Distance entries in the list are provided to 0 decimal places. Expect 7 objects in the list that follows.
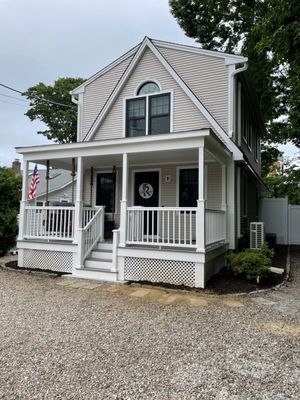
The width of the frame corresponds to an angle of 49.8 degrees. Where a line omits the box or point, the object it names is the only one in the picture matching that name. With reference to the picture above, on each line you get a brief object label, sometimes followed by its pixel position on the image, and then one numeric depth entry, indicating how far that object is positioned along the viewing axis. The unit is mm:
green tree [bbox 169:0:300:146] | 13088
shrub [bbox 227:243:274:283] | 7164
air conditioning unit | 10242
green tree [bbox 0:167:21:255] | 11211
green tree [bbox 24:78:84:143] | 28188
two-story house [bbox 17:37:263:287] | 7434
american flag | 14059
